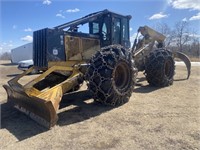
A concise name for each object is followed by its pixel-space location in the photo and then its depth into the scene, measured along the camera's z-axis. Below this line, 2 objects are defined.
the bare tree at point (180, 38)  31.93
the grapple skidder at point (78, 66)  3.52
